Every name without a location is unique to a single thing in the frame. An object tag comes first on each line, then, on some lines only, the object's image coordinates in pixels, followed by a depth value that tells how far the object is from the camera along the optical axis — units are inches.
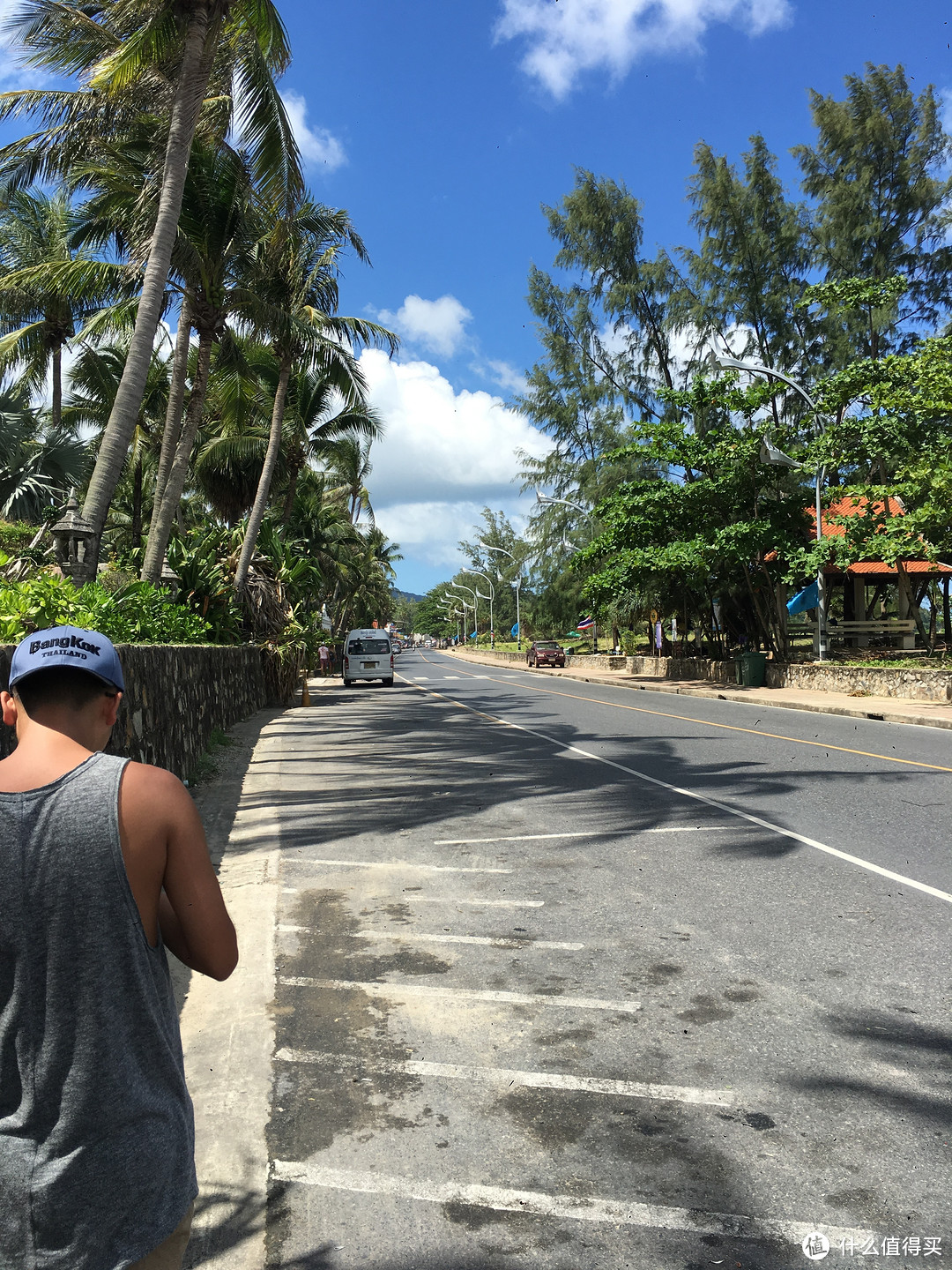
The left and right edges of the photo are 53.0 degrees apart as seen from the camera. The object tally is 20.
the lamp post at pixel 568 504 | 1653.5
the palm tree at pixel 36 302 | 974.4
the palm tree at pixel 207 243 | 642.2
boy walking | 62.9
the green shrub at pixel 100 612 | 236.5
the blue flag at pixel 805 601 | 1360.7
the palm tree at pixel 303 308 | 842.8
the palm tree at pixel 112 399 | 1066.1
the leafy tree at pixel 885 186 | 1363.2
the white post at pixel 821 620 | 983.6
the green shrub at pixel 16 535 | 660.7
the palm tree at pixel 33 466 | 693.9
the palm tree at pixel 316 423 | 1246.3
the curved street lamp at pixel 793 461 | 916.0
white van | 1339.8
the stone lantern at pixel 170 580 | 691.1
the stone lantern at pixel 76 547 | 419.2
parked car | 2058.3
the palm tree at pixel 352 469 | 1521.7
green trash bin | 1092.5
